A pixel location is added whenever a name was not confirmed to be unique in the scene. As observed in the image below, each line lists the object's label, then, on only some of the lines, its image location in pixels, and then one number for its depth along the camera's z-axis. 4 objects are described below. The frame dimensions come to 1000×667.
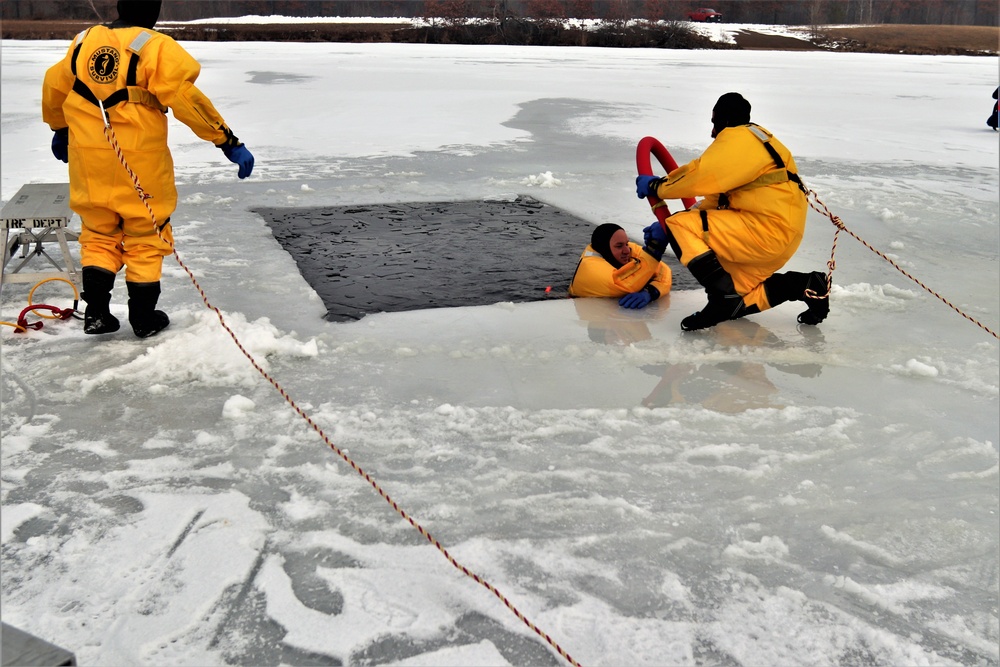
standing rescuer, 3.50
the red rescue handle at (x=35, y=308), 3.81
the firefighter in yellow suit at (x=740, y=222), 3.79
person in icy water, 4.43
